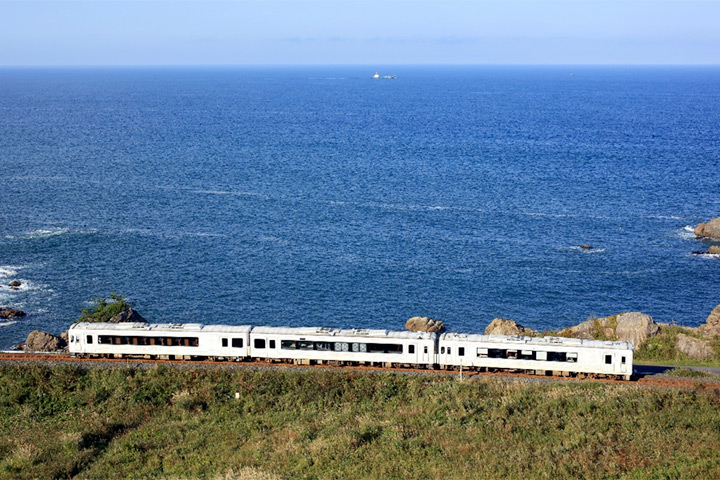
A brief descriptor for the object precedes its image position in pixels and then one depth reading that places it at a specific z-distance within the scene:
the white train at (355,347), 46.59
